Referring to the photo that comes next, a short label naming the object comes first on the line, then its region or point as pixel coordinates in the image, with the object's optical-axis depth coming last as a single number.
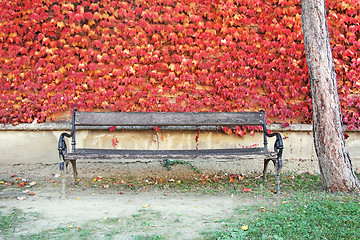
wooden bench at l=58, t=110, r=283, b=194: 3.40
